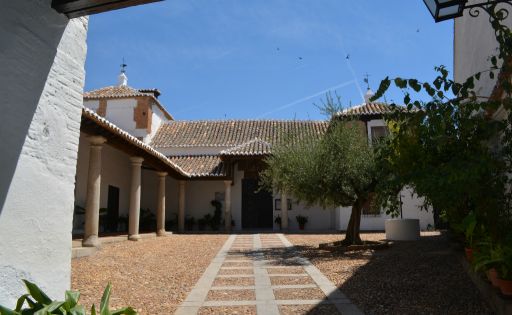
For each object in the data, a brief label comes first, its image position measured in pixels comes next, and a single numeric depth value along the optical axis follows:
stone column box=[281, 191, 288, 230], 18.72
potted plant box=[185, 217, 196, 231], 20.05
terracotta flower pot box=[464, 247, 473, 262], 5.39
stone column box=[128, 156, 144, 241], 12.90
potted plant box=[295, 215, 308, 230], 19.38
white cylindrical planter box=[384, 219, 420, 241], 12.45
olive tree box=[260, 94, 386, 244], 10.16
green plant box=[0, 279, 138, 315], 2.60
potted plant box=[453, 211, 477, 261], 4.20
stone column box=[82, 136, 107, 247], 9.41
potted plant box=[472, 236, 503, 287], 3.89
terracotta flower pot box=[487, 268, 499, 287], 3.92
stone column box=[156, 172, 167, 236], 15.79
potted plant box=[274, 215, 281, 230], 19.58
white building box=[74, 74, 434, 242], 17.22
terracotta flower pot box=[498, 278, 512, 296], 3.68
